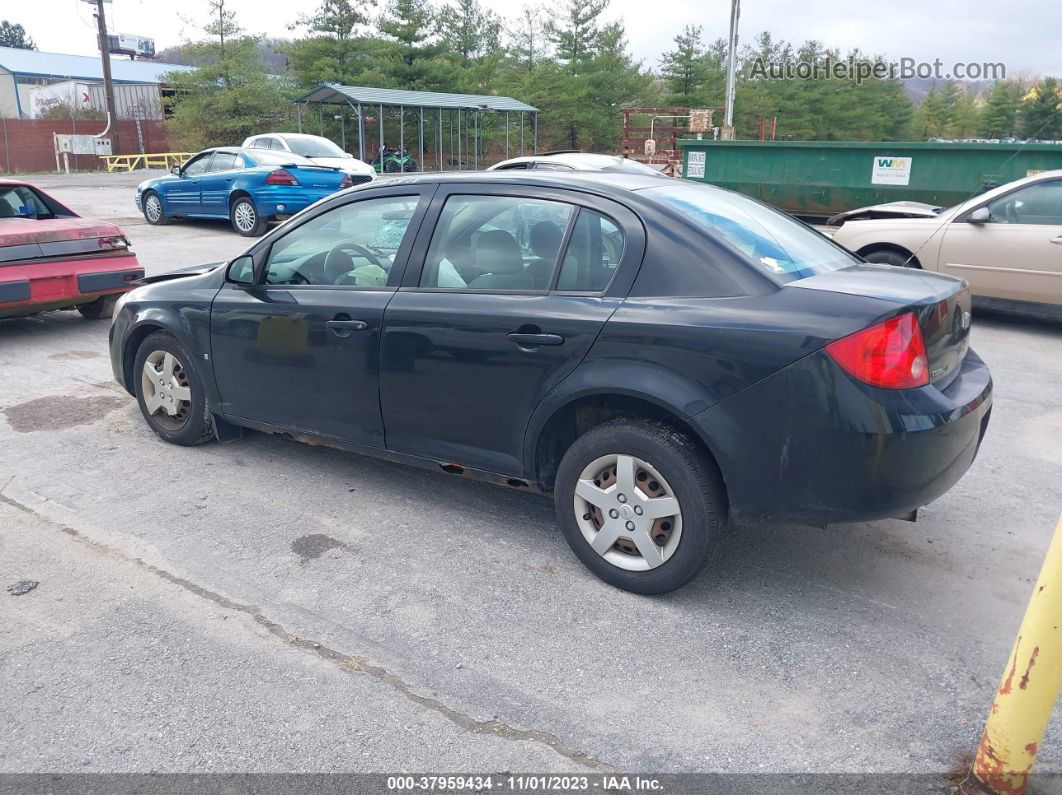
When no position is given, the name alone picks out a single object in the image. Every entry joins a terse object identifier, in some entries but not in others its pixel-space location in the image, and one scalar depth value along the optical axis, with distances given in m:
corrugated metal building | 56.34
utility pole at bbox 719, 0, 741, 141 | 25.80
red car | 7.29
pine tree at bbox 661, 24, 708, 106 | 47.41
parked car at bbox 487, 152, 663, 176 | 10.91
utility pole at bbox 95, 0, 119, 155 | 38.38
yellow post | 2.23
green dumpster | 12.43
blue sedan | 14.64
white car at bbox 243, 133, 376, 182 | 15.97
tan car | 7.96
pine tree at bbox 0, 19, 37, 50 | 122.19
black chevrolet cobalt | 3.09
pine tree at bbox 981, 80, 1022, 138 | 68.06
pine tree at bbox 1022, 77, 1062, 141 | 52.47
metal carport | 27.75
